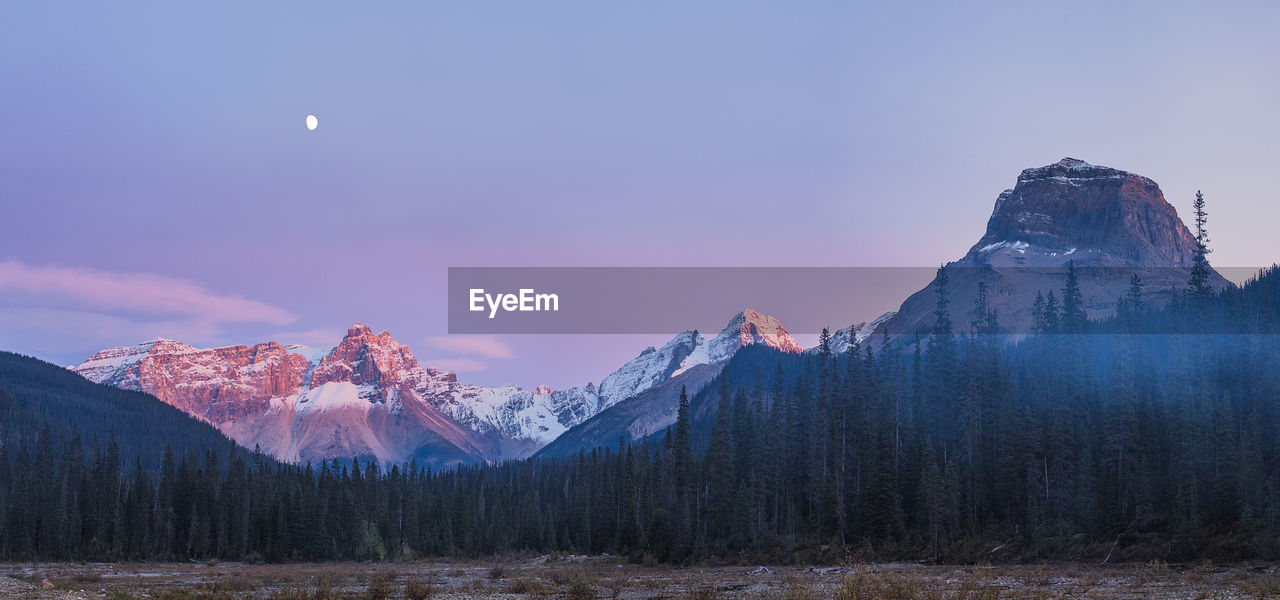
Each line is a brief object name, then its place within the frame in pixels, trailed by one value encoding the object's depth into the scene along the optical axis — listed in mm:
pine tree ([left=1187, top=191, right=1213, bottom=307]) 122875
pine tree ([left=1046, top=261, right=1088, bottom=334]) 116356
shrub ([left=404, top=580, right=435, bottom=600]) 52344
